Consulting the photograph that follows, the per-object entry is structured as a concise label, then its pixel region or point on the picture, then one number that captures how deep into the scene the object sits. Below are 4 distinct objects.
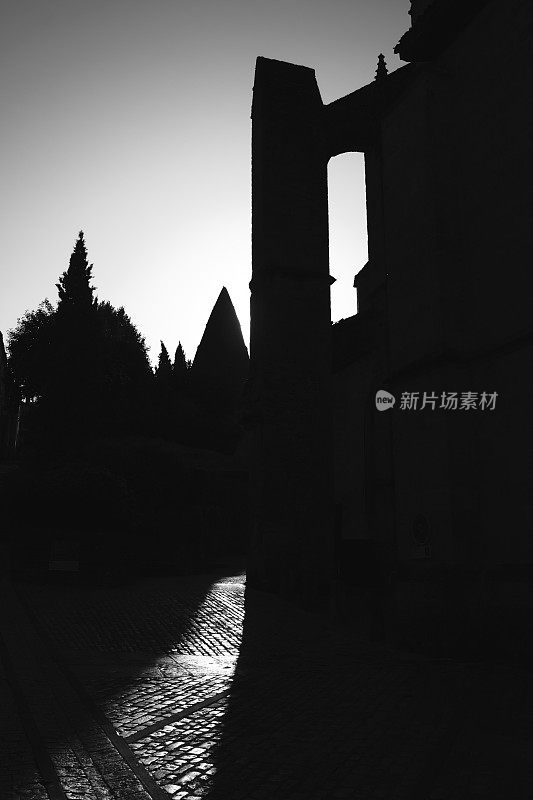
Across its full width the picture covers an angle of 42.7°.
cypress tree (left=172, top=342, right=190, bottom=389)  42.25
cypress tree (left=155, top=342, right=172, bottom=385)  39.05
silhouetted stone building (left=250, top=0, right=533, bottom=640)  8.52
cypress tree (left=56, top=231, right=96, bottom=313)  39.22
